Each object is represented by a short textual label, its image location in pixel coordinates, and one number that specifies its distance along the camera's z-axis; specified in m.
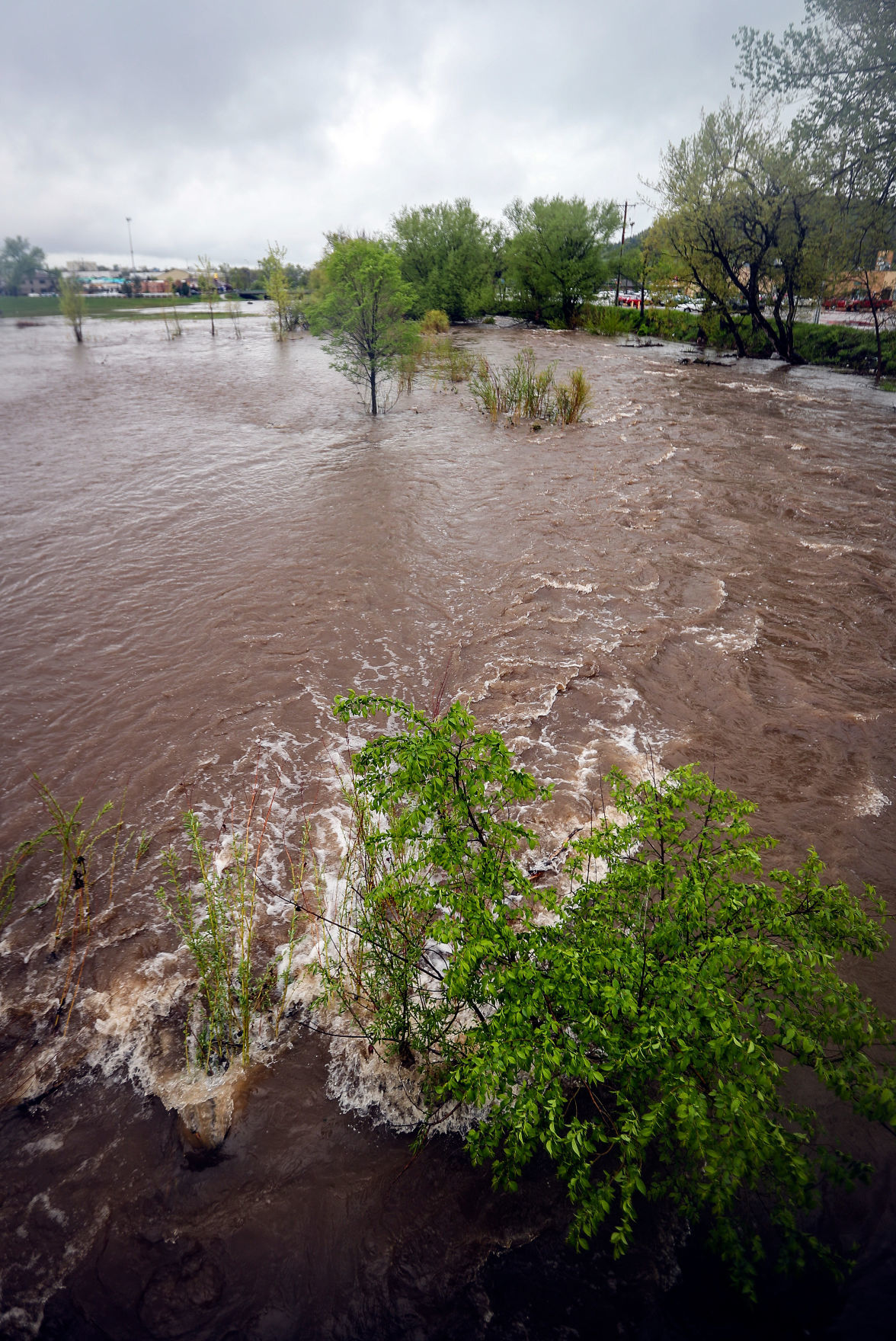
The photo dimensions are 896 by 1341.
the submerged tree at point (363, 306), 13.75
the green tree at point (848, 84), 15.84
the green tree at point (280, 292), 34.34
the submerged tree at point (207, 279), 39.44
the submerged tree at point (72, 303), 31.70
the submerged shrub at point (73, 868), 4.06
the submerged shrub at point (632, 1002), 2.34
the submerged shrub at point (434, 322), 32.84
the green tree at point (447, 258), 39.25
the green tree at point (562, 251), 37.12
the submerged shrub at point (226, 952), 3.49
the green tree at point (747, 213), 20.58
